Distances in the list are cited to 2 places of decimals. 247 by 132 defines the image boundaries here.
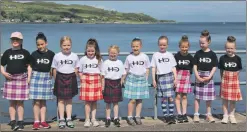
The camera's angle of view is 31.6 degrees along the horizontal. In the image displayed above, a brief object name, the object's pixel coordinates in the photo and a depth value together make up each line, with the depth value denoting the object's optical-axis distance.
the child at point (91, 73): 6.77
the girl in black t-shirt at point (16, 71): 6.57
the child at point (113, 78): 6.82
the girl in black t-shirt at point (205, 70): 7.06
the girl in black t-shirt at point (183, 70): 7.13
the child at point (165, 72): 7.02
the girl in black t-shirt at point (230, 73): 7.05
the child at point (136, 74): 6.89
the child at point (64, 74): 6.69
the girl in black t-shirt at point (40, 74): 6.65
